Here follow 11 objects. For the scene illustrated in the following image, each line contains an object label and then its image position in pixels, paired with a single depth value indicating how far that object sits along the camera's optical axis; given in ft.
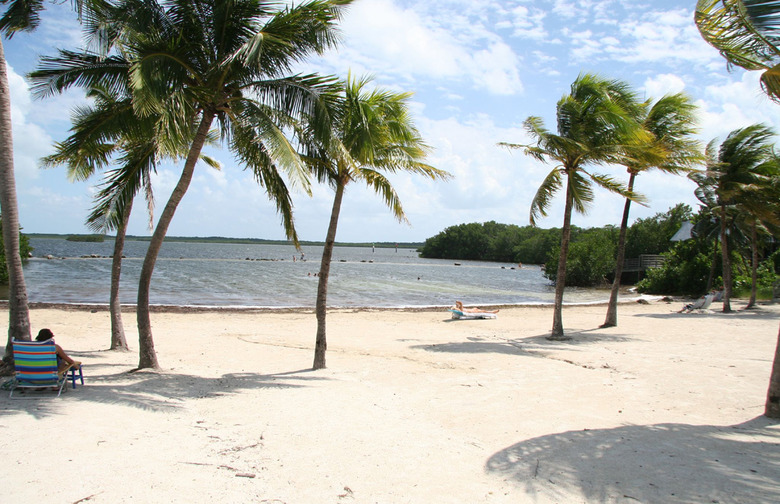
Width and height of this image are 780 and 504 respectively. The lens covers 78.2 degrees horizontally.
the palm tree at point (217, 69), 23.76
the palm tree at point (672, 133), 46.05
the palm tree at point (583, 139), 41.75
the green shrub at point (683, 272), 98.58
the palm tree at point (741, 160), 59.72
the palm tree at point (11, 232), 21.22
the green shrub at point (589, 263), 158.51
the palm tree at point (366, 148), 26.81
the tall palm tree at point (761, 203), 31.27
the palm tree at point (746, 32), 16.34
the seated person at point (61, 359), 21.03
